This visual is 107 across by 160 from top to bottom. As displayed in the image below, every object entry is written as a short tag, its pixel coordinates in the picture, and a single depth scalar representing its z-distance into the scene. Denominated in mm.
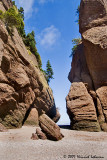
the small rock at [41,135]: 7345
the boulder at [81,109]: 12652
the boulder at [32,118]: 15522
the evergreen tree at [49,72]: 32856
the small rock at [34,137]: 7090
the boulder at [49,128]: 7391
